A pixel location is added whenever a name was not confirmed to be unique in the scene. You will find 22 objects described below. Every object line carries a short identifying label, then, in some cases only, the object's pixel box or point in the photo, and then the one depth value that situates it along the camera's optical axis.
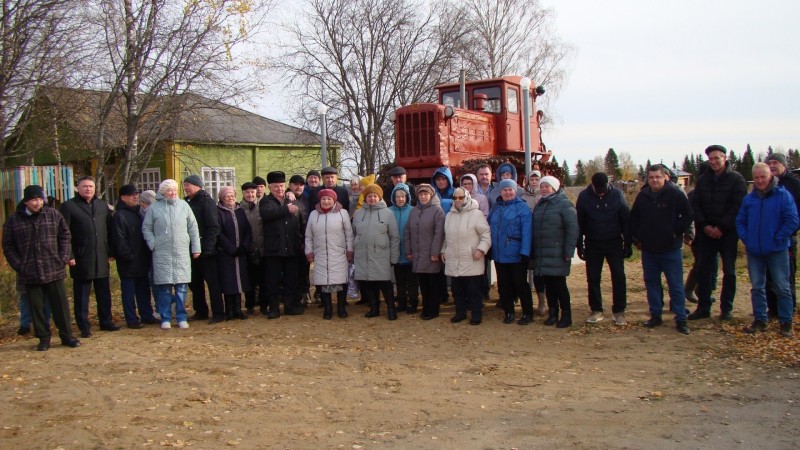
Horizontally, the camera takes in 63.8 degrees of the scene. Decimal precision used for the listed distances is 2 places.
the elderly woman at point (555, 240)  7.32
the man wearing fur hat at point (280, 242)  8.38
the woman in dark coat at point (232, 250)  8.25
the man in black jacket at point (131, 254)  7.84
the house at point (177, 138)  12.60
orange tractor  12.46
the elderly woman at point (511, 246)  7.57
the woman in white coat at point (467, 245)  7.74
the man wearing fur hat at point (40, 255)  6.84
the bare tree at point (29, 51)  9.41
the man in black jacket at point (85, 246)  7.49
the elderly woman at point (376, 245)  8.21
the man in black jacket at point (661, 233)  7.00
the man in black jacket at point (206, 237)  8.12
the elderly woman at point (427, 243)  7.98
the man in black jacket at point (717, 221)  7.08
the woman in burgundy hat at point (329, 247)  8.32
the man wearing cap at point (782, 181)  7.23
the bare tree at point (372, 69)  20.52
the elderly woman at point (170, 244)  7.81
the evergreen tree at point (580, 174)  56.01
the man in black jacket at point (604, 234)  7.26
